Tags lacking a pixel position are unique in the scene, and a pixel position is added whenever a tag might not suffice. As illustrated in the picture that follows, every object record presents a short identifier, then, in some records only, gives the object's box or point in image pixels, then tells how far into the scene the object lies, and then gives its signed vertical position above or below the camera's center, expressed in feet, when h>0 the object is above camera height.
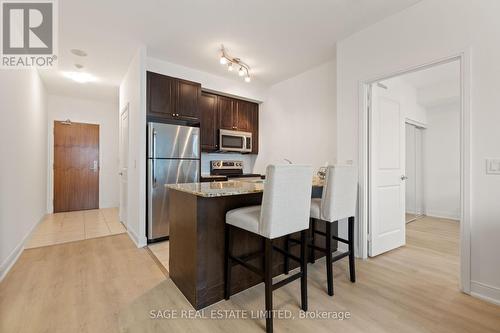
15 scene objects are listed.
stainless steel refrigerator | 10.41 +0.05
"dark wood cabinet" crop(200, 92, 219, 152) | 13.43 +2.63
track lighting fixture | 10.33 +5.30
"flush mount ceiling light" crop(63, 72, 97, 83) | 13.06 +5.25
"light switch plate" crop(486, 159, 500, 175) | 5.91 +0.00
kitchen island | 5.79 -2.06
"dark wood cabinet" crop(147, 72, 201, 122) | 10.75 +3.38
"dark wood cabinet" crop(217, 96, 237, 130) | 14.25 +3.40
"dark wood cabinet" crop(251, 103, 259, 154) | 16.01 +2.60
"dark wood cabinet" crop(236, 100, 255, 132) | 15.11 +3.38
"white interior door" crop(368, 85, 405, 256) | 8.93 -0.32
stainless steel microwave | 14.03 +1.60
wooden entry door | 17.06 +0.01
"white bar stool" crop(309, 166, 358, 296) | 6.56 -1.16
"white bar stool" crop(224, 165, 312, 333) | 5.02 -1.20
